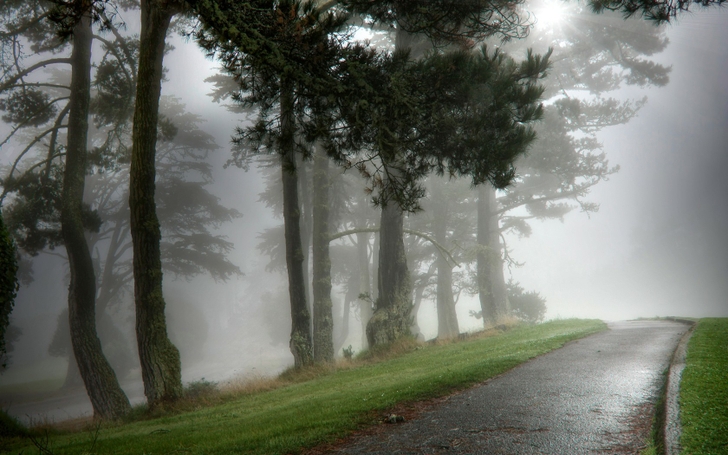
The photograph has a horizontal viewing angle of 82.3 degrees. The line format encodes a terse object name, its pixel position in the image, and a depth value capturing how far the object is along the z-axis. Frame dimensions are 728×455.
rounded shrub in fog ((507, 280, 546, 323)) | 27.19
